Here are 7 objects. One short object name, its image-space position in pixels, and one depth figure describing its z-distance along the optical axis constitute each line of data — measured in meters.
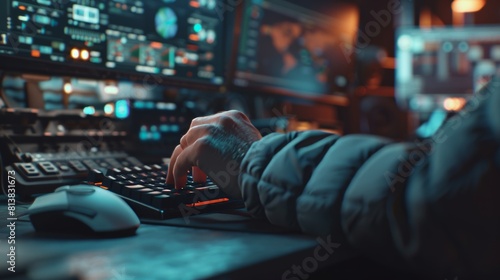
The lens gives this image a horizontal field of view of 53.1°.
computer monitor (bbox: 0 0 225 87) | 0.86
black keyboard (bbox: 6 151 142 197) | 0.73
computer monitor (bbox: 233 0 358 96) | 1.41
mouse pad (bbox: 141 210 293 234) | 0.54
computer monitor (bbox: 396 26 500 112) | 1.94
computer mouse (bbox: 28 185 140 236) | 0.47
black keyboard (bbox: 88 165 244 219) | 0.59
